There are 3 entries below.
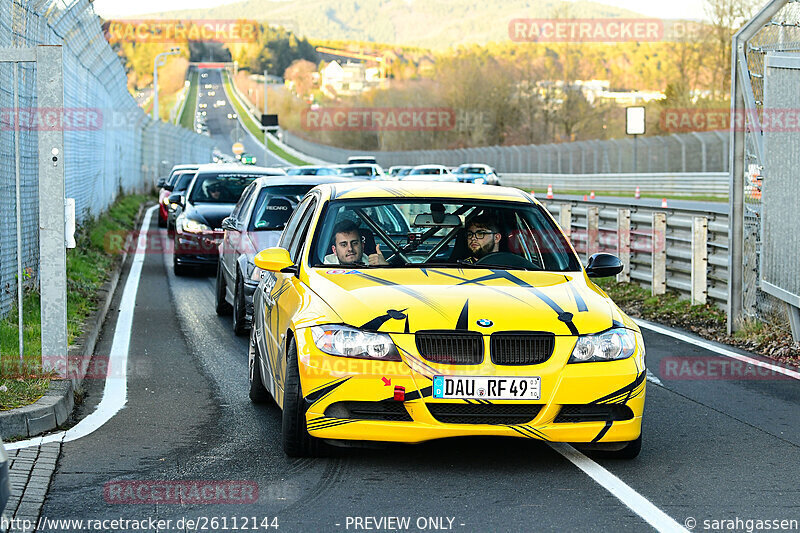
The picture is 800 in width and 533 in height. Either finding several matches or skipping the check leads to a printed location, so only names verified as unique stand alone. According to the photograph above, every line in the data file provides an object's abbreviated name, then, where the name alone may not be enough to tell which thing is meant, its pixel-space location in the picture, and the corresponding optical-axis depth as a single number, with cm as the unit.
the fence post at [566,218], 1872
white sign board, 5425
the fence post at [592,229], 1744
